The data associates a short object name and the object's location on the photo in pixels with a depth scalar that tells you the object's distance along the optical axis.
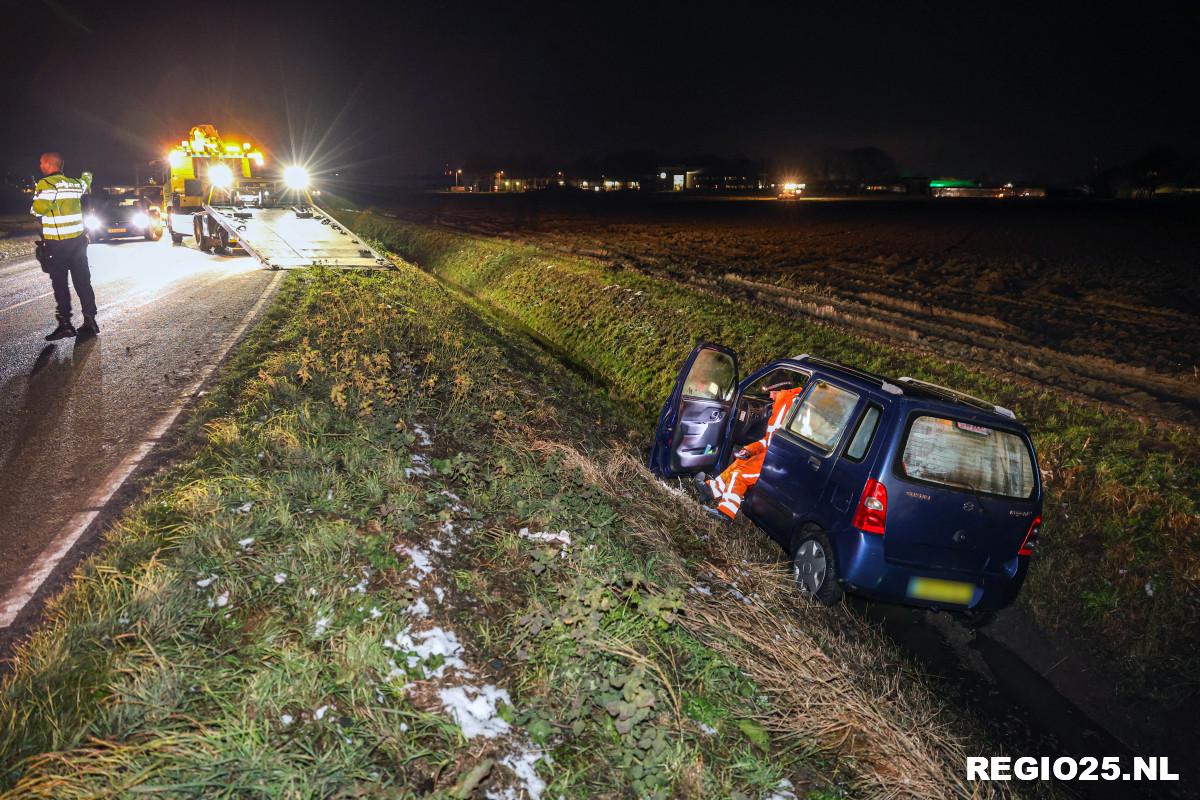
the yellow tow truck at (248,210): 15.81
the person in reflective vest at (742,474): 6.58
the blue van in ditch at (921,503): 5.00
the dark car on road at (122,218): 21.09
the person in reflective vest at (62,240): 9.36
